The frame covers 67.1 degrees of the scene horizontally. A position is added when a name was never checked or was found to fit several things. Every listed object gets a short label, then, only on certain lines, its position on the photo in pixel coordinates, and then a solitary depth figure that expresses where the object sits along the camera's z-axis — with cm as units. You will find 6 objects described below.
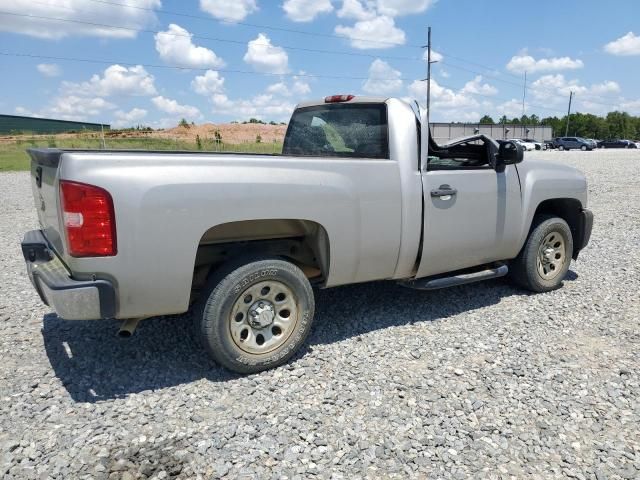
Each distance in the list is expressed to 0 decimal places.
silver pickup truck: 278
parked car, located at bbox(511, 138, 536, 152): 5094
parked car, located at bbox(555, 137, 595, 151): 5194
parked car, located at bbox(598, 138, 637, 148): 6003
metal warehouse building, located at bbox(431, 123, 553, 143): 6347
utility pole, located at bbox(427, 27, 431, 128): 4817
